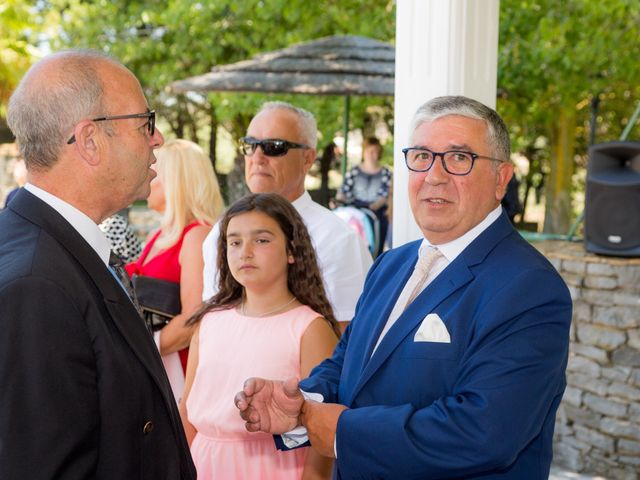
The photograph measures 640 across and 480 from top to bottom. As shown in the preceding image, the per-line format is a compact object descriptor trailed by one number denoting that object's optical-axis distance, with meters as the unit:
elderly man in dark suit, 1.55
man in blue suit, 1.92
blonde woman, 3.60
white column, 3.17
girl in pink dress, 2.85
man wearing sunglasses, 3.37
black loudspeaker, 6.21
